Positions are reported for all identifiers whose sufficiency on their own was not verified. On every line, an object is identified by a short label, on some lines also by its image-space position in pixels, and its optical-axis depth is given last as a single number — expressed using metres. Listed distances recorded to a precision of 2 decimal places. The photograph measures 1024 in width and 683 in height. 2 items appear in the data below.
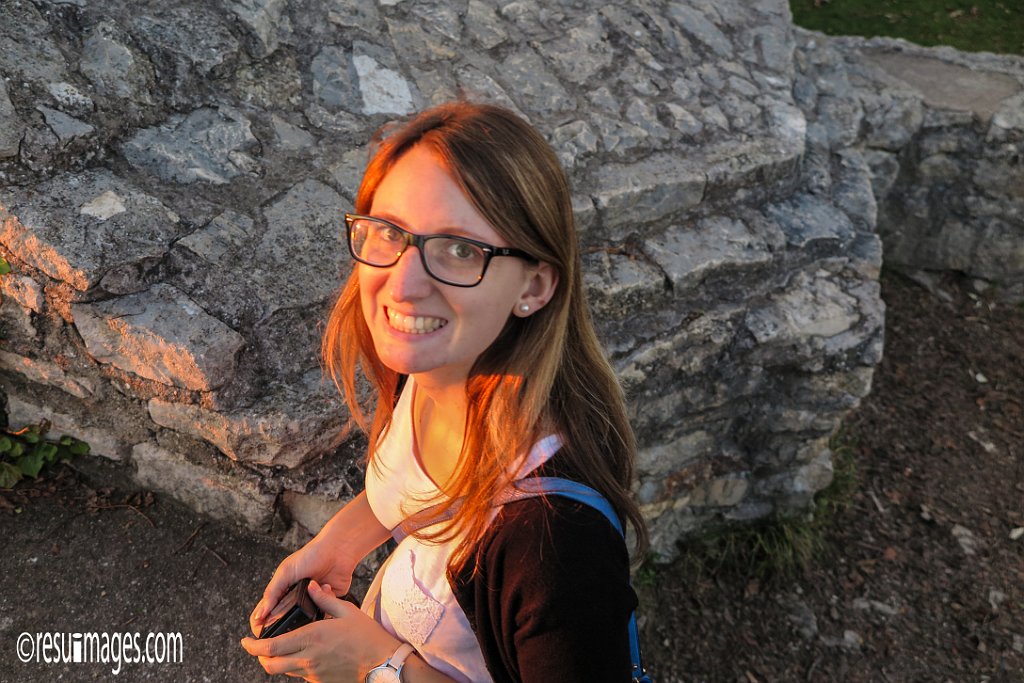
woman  1.36
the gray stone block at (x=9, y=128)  2.43
